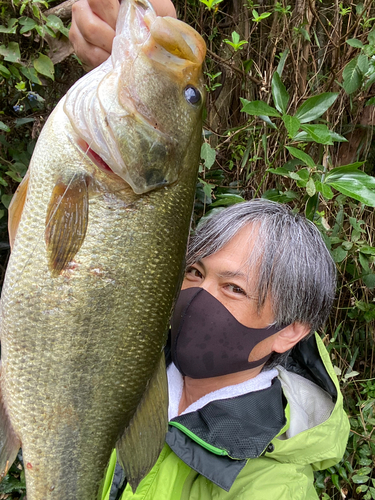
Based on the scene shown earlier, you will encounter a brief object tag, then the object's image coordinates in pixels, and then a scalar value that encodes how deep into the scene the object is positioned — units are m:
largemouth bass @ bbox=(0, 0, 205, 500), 0.33
